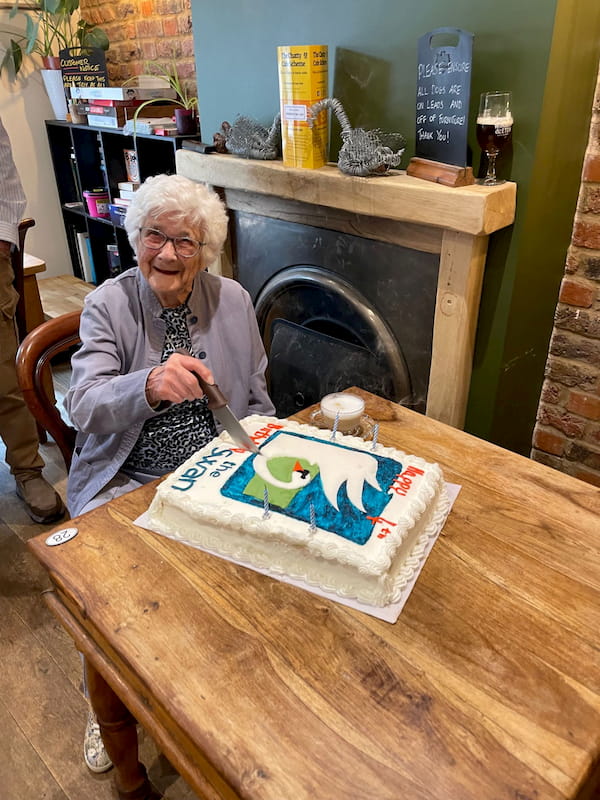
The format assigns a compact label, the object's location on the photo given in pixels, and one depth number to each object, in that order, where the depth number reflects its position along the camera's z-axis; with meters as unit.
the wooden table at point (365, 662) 0.67
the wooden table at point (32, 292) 2.41
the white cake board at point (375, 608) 0.86
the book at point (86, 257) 3.91
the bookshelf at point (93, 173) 3.14
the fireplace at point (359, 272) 1.58
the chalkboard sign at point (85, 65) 3.19
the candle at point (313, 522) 0.91
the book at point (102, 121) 3.06
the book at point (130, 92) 2.98
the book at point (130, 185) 3.29
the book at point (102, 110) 3.03
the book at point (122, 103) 3.03
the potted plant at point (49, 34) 3.25
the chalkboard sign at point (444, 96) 1.42
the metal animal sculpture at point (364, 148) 1.64
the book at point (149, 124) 2.79
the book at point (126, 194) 3.30
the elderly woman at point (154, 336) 1.34
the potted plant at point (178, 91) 2.71
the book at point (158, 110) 3.00
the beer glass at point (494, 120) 1.40
